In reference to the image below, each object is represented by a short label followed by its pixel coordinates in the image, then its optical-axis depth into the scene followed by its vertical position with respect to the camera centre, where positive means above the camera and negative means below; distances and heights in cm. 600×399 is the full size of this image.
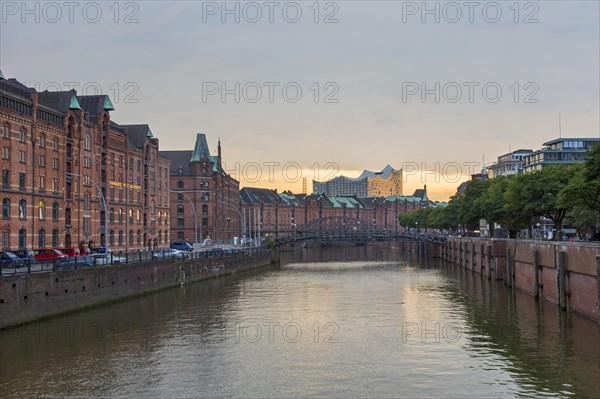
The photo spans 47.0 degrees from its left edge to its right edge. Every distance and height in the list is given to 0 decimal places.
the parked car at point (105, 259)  5508 -231
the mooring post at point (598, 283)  4056 -336
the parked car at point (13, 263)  4303 -194
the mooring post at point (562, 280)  4902 -391
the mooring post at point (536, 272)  5769 -384
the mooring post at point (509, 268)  7025 -421
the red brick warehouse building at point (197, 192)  14375 +810
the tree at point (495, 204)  9869 +344
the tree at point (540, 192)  7669 +394
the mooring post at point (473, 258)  9475 -426
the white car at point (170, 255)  7330 -268
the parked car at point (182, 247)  11002 -267
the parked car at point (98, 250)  7538 -207
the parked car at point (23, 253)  5886 -181
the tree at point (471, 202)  11596 +451
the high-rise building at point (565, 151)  14500 +1587
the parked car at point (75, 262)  4873 -223
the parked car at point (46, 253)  5884 -189
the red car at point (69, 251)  6719 -195
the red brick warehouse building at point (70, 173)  6412 +673
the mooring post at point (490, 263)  8071 -428
